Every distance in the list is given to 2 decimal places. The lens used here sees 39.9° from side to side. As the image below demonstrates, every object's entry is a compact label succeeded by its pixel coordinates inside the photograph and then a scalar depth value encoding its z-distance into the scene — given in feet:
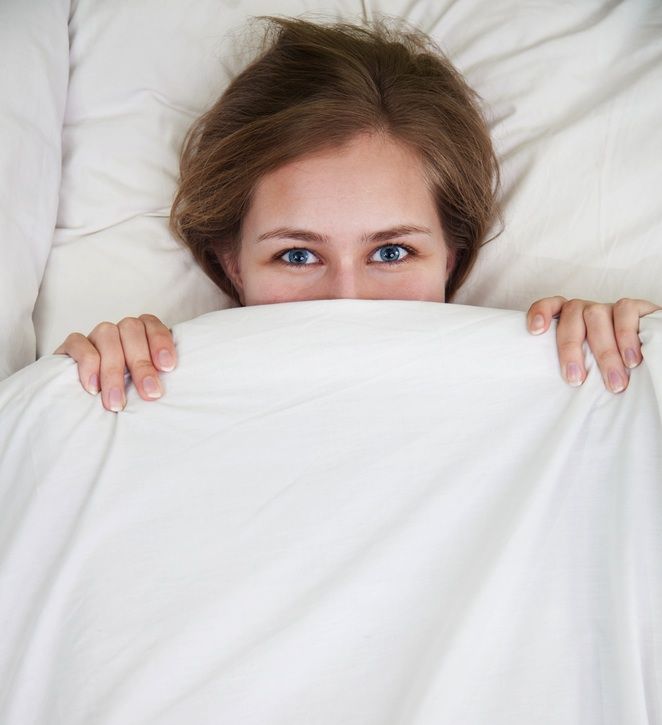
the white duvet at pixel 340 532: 2.67
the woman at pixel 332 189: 3.59
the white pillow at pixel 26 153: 4.18
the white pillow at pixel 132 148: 4.47
